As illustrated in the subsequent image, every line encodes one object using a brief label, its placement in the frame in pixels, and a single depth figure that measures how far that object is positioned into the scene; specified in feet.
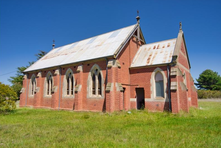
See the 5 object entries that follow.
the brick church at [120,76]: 51.52
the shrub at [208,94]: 144.56
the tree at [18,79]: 133.54
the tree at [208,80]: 202.76
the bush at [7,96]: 51.96
